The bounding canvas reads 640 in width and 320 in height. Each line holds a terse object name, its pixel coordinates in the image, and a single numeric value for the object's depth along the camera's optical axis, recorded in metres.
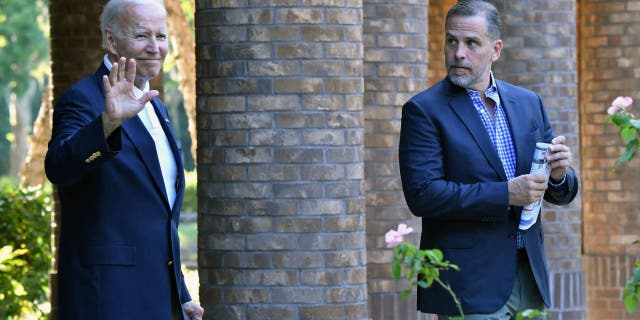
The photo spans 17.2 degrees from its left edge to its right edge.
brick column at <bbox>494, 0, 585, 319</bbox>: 14.36
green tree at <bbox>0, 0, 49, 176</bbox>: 68.90
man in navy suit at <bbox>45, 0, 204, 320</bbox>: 6.68
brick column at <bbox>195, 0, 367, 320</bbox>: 9.90
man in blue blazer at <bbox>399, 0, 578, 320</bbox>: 7.55
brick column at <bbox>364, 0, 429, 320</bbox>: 13.23
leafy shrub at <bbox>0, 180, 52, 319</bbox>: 19.68
